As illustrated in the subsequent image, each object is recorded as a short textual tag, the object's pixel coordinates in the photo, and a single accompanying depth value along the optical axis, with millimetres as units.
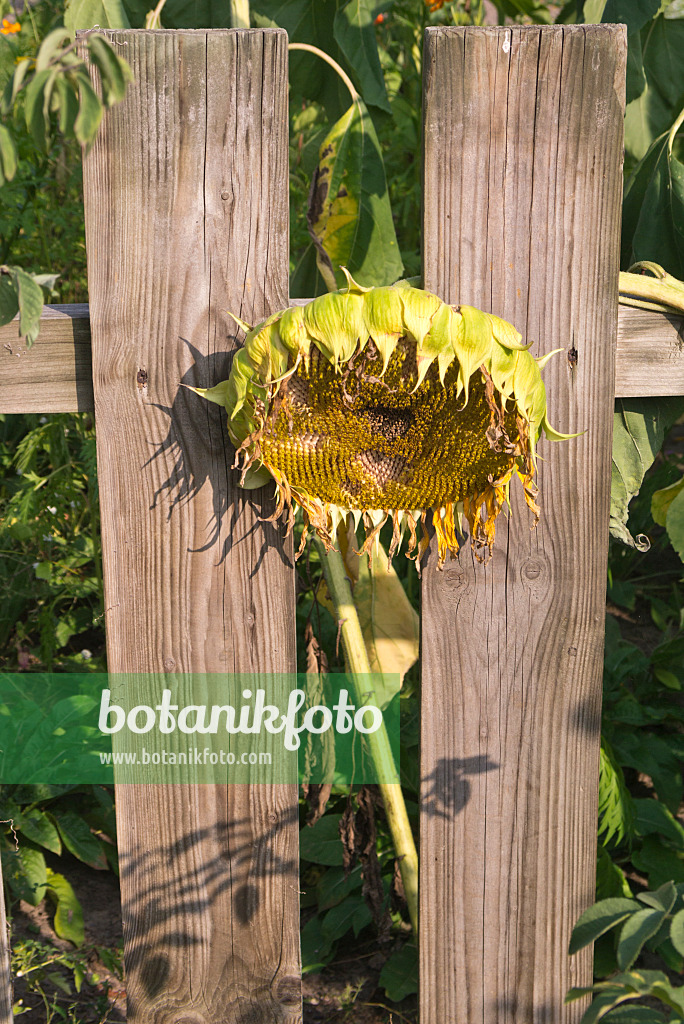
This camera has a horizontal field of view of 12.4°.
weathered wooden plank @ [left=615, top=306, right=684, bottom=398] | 1868
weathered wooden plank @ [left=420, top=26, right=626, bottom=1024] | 1831
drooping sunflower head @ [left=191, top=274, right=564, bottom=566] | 1739
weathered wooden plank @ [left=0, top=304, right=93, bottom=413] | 1858
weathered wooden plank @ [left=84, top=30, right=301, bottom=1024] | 1830
